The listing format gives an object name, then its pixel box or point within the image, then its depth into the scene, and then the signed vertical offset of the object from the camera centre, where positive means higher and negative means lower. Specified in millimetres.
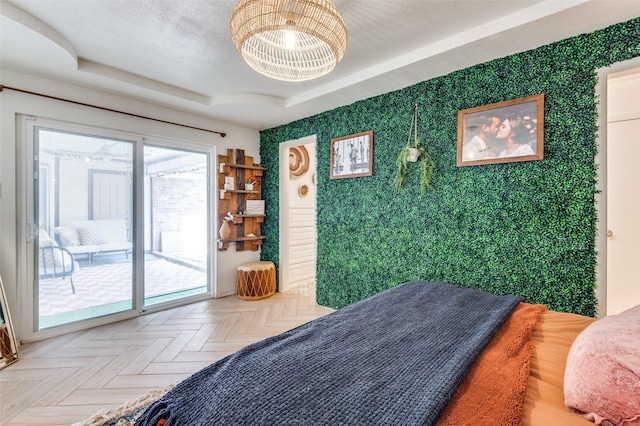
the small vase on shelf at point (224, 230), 3846 -267
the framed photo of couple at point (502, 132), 2010 +610
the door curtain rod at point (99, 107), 2443 +1085
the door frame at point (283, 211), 4086 -7
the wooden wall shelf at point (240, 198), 3912 +195
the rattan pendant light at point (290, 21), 1288 +931
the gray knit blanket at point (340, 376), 736 -532
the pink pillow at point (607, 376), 699 -457
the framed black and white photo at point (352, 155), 3010 +633
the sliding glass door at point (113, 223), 2674 -136
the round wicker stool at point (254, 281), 3775 -967
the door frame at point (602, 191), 1768 +122
